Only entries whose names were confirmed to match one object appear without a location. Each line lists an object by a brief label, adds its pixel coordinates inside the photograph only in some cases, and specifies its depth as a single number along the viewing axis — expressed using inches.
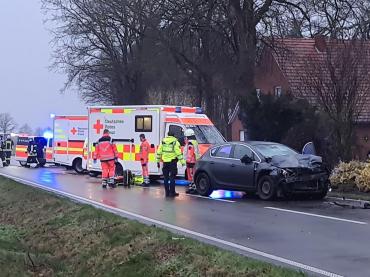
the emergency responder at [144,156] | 829.8
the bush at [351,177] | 681.6
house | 847.1
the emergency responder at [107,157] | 800.3
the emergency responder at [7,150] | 1513.3
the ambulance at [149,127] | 895.7
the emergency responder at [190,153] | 783.1
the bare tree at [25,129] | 4568.4
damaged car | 623.5
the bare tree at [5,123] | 4681.1
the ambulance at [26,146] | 1394.9
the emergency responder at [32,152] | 1471.1
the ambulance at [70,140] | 1194.6
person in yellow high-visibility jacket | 692.7
